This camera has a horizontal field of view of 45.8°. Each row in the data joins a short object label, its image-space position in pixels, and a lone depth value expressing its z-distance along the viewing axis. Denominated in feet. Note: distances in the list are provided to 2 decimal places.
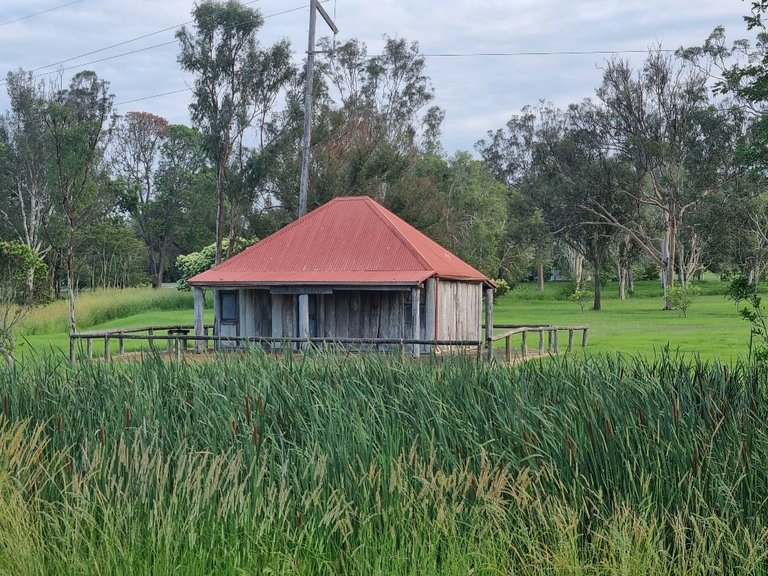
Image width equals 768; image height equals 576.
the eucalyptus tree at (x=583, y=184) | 167.94
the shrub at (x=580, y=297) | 157.79
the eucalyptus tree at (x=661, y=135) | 159.43
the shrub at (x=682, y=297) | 136.77
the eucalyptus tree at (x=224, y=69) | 126.41
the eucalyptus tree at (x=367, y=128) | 128.88
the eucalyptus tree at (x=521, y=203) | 176.44
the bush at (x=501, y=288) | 150.82
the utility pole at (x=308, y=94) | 95.61
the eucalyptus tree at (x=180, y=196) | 214.90
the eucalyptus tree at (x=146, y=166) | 231.09
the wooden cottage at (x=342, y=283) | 76.07
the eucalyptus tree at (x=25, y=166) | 180.04
